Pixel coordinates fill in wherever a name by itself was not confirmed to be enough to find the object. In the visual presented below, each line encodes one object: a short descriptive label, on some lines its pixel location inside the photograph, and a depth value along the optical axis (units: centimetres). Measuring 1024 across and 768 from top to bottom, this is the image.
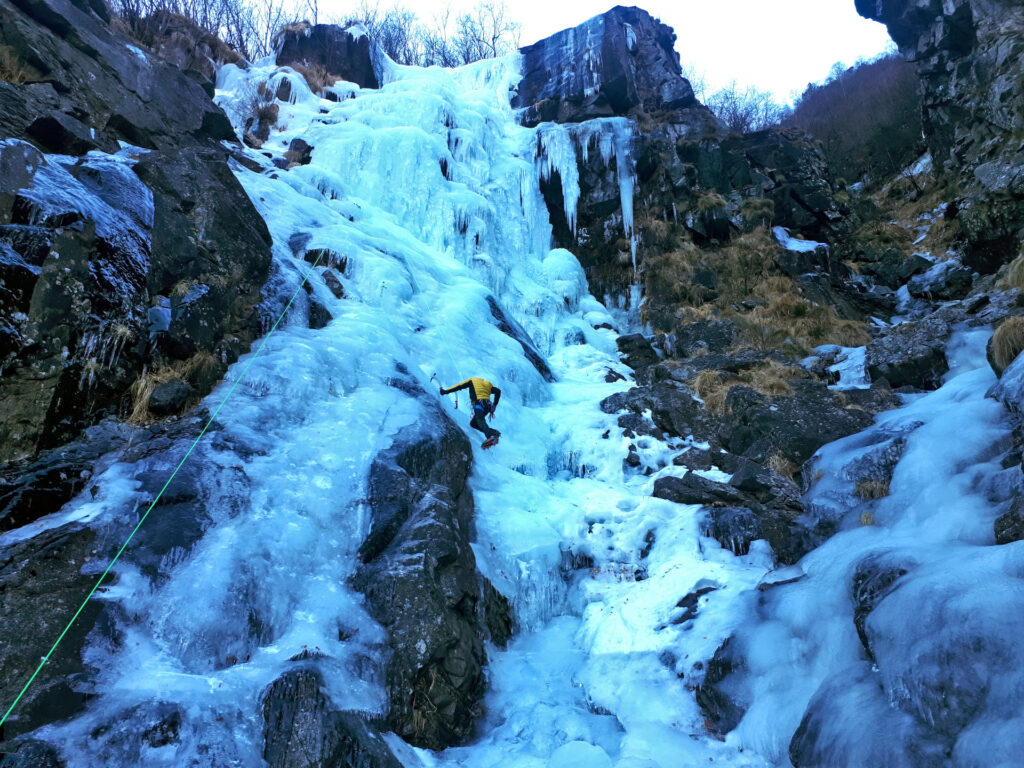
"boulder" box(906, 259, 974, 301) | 1361
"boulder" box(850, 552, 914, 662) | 369
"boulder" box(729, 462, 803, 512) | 639
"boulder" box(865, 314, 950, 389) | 805
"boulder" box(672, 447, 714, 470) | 783
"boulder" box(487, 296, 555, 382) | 1117
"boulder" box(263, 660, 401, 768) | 343
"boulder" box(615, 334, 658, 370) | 1327
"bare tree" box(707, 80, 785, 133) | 3025
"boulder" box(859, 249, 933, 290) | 1532
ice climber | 779
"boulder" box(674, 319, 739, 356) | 1277
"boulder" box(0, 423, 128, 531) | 418
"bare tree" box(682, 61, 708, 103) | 3293
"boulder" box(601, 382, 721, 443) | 878
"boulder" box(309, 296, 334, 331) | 783
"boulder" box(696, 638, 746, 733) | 412
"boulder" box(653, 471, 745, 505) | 662
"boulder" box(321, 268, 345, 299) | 897
